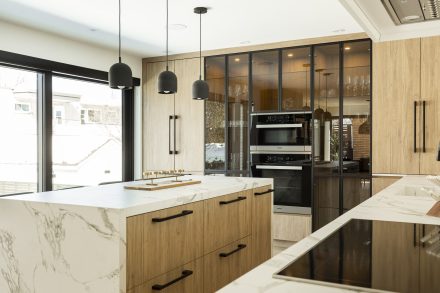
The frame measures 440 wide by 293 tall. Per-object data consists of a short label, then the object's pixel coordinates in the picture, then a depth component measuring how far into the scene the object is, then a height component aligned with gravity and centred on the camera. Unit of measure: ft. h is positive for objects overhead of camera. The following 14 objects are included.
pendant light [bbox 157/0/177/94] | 10.85 +1.51
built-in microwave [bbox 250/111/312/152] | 16.70 +0.38
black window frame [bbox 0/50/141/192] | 14.58 +2.23
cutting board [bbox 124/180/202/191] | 8.71 -0.94
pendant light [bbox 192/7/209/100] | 12.32 +1.49
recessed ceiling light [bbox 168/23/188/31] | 14.73 +4.04
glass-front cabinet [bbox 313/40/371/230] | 15.74 +0.48
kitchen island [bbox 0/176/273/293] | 6.40 -1.61
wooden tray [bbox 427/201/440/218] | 5.68 -0.96
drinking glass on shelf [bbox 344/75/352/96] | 16.01 +2.03
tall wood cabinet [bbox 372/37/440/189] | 14.51 +1.22
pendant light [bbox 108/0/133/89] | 9.45 +1.47
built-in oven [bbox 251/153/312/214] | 16.69 -1.40
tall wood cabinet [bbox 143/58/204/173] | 18.89 +0.84
